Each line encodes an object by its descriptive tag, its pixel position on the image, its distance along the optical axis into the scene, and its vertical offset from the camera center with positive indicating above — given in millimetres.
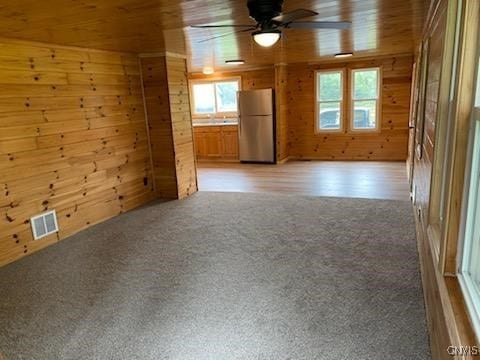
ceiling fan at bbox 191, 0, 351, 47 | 2453 +590
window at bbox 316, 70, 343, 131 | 7414 -43
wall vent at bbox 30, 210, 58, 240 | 3531 -1133
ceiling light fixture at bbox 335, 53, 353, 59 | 6043 +737
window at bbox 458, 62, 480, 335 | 1198 -477
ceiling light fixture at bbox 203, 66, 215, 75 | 7377 +743
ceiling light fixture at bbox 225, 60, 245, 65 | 6279 +738
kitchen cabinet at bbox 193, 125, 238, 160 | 7992 -866
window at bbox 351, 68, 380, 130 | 7160 -41
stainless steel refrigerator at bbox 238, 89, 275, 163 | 7387 -480
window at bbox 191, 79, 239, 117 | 8281 +150
